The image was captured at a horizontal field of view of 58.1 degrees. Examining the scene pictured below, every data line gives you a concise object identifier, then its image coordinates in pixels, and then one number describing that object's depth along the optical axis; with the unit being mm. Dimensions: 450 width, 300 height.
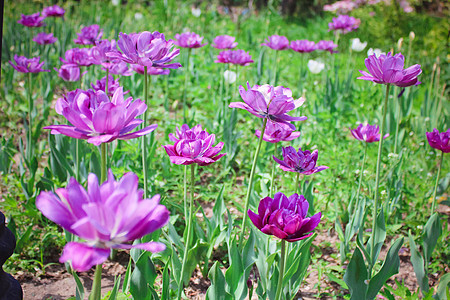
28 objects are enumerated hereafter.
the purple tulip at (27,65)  2159
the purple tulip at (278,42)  2705
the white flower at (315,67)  3306
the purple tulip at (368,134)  1723
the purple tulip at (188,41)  2314
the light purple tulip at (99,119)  793
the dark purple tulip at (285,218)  958
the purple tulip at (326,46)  3082
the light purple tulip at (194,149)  1104
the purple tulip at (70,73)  2047
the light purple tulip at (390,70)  1296
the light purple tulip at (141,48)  1175
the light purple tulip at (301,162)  1340
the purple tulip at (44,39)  2726
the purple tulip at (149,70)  1660
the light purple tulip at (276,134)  1418
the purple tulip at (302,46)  2838
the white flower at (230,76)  2791
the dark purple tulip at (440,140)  1604
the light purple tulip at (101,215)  615
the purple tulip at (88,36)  2387
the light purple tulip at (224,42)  2652
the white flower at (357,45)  3448
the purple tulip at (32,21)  2836
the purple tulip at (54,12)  3170
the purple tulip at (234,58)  2370
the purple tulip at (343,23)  3486
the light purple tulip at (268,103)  1056
